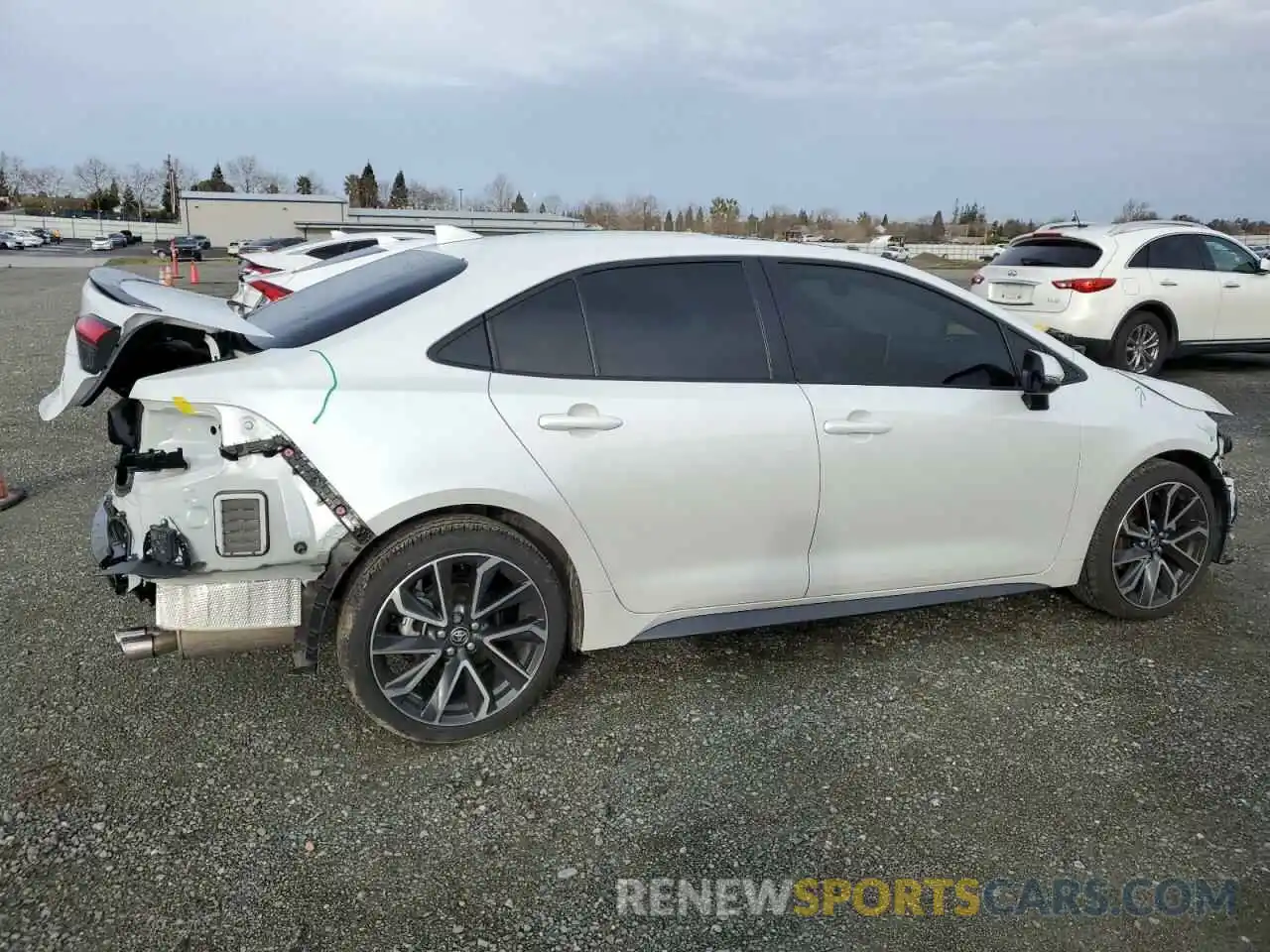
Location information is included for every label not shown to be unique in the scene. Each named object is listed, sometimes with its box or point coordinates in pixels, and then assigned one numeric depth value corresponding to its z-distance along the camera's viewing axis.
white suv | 9.48
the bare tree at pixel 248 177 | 107.31
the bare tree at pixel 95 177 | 105.31
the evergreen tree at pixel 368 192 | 100.06
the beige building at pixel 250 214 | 68.19
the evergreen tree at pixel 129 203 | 103.75
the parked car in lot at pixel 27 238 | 61.75
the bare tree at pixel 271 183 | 107.57
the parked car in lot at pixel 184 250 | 49.37
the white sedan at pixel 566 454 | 2.96
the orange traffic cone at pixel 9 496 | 5.68
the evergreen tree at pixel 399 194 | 100.52
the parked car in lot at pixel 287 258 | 9.54
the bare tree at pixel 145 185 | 105.50
